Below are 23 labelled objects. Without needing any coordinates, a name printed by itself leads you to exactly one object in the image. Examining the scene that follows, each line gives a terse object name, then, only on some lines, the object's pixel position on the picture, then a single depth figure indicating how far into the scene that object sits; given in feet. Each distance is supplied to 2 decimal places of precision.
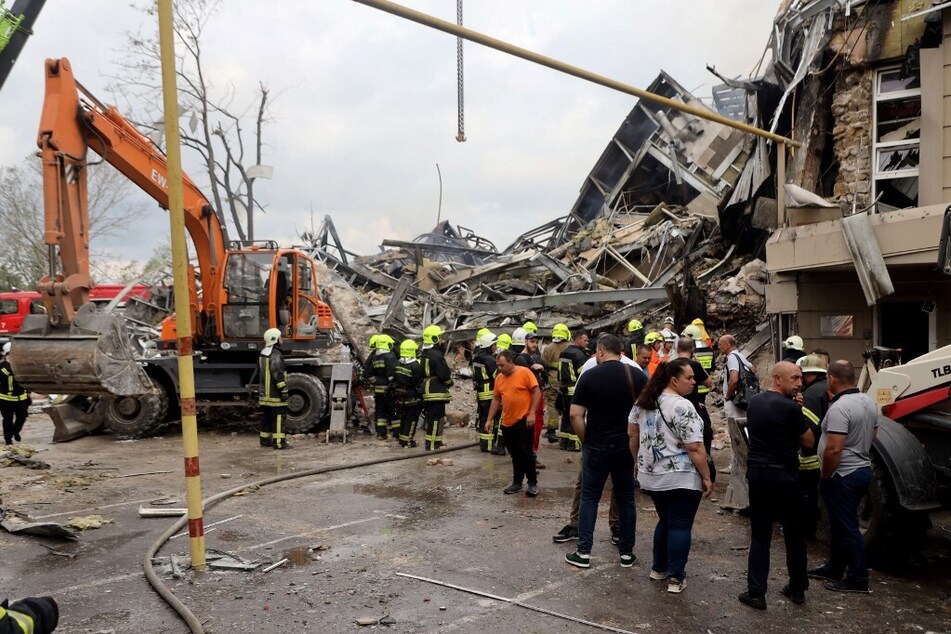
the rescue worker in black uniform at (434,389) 36.52
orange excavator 29.58
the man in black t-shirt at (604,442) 19.70
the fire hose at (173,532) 16.02
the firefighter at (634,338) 37.43
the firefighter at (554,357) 39.47
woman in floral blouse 17.49
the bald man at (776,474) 16.44
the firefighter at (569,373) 35.40
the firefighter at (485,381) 35.63
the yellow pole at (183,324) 18.90
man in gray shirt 17.65
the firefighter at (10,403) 41.19
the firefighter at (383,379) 40.09
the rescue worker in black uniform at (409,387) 37.63
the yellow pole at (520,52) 18.86
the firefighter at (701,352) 30.91
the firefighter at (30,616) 11.28
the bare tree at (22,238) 125.18
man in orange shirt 27.35
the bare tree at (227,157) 95.45
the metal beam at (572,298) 53.78
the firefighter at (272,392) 38.63
